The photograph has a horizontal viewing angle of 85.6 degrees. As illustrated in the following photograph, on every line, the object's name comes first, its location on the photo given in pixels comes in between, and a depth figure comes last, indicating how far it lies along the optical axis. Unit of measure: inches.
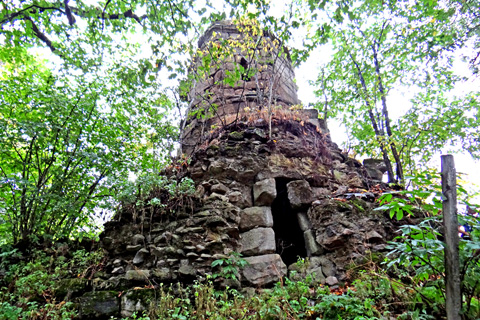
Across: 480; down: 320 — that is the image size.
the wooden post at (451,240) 60.2
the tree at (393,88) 255.3
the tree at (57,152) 185.3
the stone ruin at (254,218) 157.9
